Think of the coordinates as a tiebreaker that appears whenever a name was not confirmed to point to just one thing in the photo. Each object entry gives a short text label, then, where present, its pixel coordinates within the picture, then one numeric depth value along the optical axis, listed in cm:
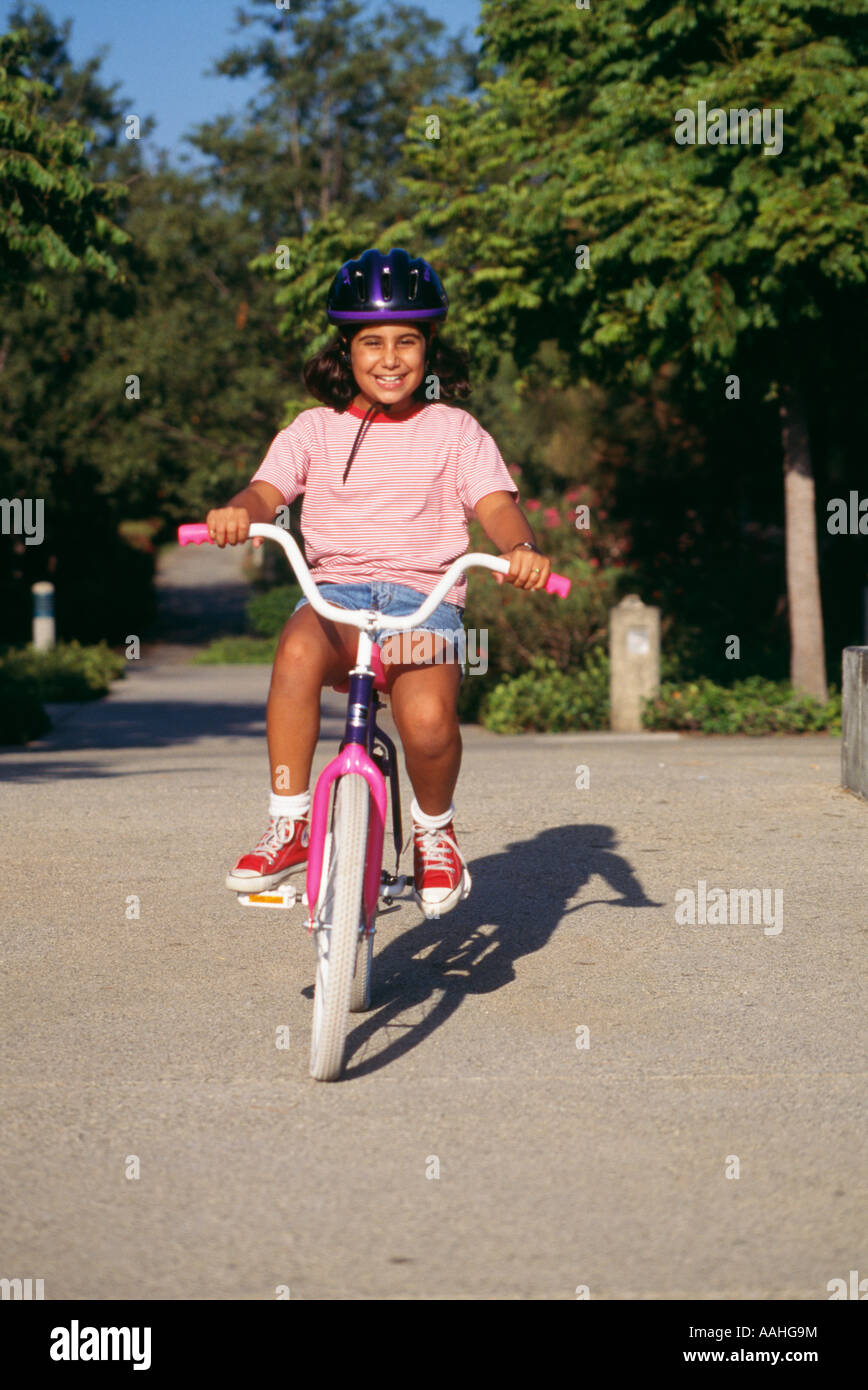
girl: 446
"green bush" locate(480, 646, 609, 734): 1554
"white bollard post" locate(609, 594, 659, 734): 1469
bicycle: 405
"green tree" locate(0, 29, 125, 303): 1231
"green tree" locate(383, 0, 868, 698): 1194
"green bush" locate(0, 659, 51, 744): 1452
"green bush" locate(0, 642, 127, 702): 2077
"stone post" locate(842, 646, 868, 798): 841
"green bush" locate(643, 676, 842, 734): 1373
